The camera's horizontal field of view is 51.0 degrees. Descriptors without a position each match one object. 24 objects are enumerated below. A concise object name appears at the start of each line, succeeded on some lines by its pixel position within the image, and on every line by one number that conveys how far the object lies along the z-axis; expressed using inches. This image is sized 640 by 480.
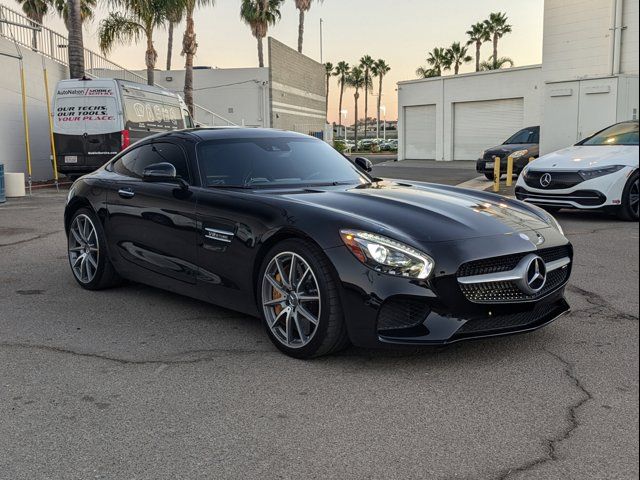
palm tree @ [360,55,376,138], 3554.1
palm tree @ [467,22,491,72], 2330.2
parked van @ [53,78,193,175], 653.9
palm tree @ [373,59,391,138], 3590.1
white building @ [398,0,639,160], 740.0
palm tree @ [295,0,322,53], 2353.2
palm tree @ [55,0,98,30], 1268.7
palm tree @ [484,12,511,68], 2293.3
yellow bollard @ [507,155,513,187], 659.9
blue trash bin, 558.9
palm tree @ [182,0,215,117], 1233.4
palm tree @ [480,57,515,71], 2404.0
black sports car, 147.0
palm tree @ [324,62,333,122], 3454.7
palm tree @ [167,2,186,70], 1040.8
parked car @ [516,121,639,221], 374.9
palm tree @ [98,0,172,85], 1026.7
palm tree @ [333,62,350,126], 3506.4
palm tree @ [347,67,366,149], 3593.3
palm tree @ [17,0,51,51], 1551.4
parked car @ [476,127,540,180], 747.4
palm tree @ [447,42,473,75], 2488.9
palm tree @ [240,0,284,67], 2027.6
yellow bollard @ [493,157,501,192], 626.2
